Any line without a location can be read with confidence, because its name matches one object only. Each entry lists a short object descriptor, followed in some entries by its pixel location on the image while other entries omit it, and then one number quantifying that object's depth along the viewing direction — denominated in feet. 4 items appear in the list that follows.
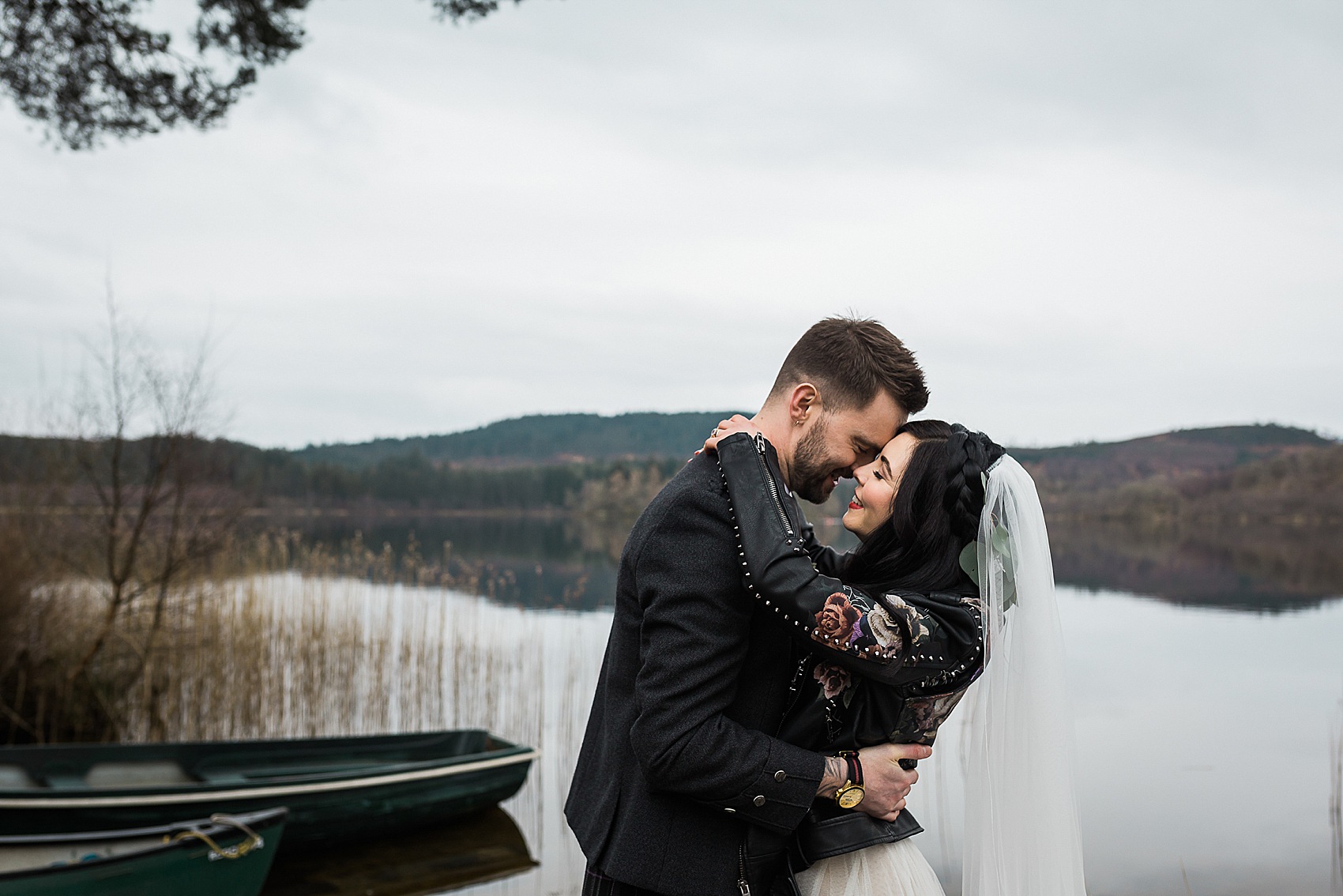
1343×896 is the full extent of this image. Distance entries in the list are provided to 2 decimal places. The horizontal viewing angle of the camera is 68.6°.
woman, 5.44
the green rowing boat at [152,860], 13.78
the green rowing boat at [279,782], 16.85
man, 5.32
